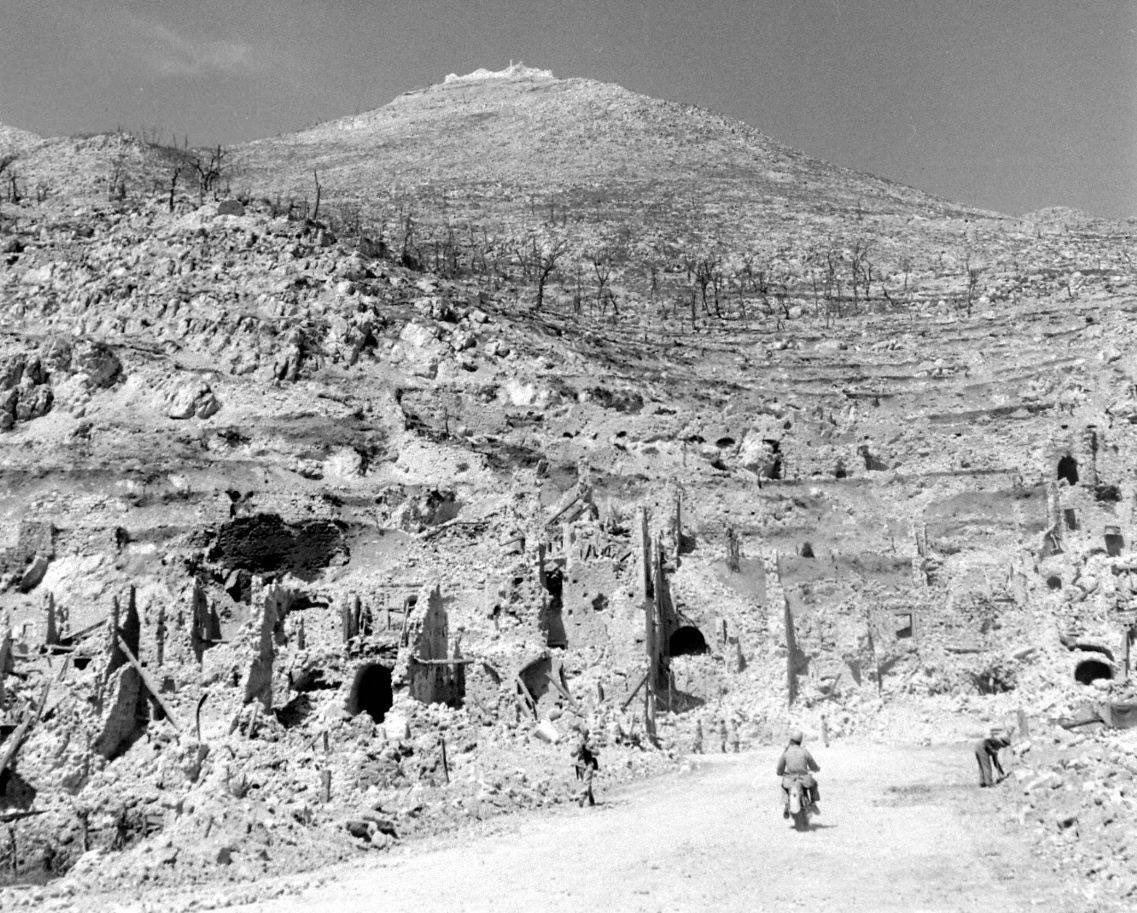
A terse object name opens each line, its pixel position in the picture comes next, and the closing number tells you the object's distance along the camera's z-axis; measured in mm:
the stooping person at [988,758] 20062
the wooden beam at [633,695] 30741
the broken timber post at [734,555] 40166
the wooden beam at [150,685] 28569
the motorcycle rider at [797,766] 17000
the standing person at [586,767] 22109
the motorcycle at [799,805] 17062
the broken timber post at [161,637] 31594
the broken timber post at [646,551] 34450
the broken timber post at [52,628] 38941
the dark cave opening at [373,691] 29378
